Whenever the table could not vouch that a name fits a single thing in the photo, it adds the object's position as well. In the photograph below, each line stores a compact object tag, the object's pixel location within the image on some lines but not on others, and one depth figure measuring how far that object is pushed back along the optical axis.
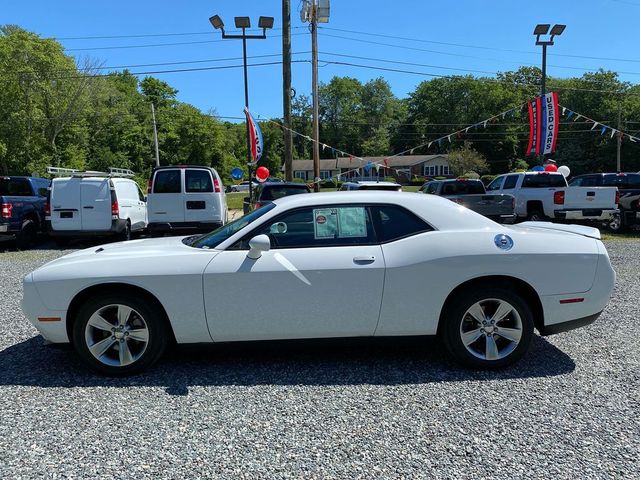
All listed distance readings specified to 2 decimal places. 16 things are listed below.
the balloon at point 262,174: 17.16
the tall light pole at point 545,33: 18.42
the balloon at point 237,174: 19.69
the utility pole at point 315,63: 18.02
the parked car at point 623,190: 13.95
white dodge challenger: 3.72
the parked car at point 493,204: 11.79
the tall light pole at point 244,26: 15.72
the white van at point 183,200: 11.35
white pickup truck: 13.30
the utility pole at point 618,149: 53.04
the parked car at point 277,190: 11.34
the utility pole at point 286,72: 15.20
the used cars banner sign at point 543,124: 18.45
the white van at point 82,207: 11.33
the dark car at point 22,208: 11.30
